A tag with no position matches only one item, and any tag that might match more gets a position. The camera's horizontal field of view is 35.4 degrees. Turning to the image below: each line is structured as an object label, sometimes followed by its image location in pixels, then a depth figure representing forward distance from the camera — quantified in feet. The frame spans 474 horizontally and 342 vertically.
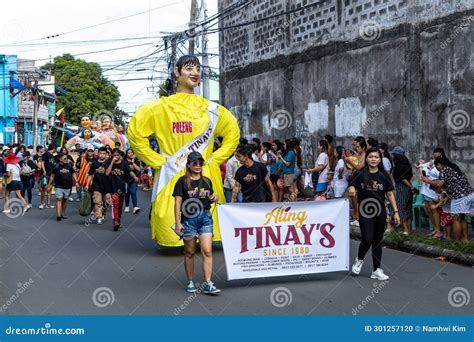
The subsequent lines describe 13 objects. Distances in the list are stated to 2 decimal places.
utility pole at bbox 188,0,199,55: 96.07
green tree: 223.30
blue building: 162.71
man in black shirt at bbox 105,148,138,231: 47.73
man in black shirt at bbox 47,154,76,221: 54.85
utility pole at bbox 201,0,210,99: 94.68
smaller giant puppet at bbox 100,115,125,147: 74.08
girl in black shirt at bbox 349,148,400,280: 29.73
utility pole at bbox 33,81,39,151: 149.07
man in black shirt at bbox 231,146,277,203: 36.40
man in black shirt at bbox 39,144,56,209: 65.41
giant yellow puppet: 35.55
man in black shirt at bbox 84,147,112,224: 49.70
